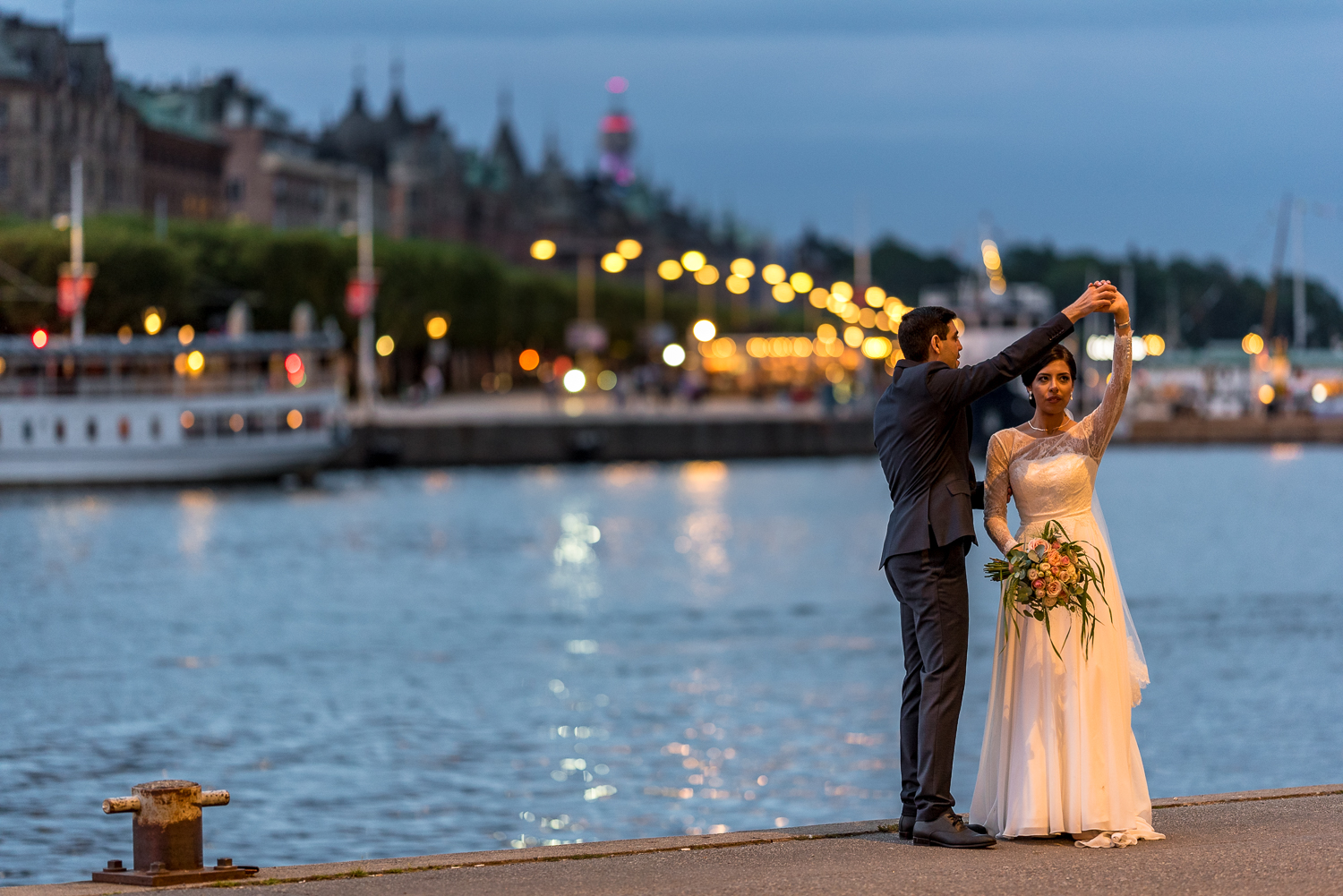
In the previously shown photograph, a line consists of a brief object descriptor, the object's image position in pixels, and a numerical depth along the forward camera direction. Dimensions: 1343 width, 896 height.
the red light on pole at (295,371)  72.25
